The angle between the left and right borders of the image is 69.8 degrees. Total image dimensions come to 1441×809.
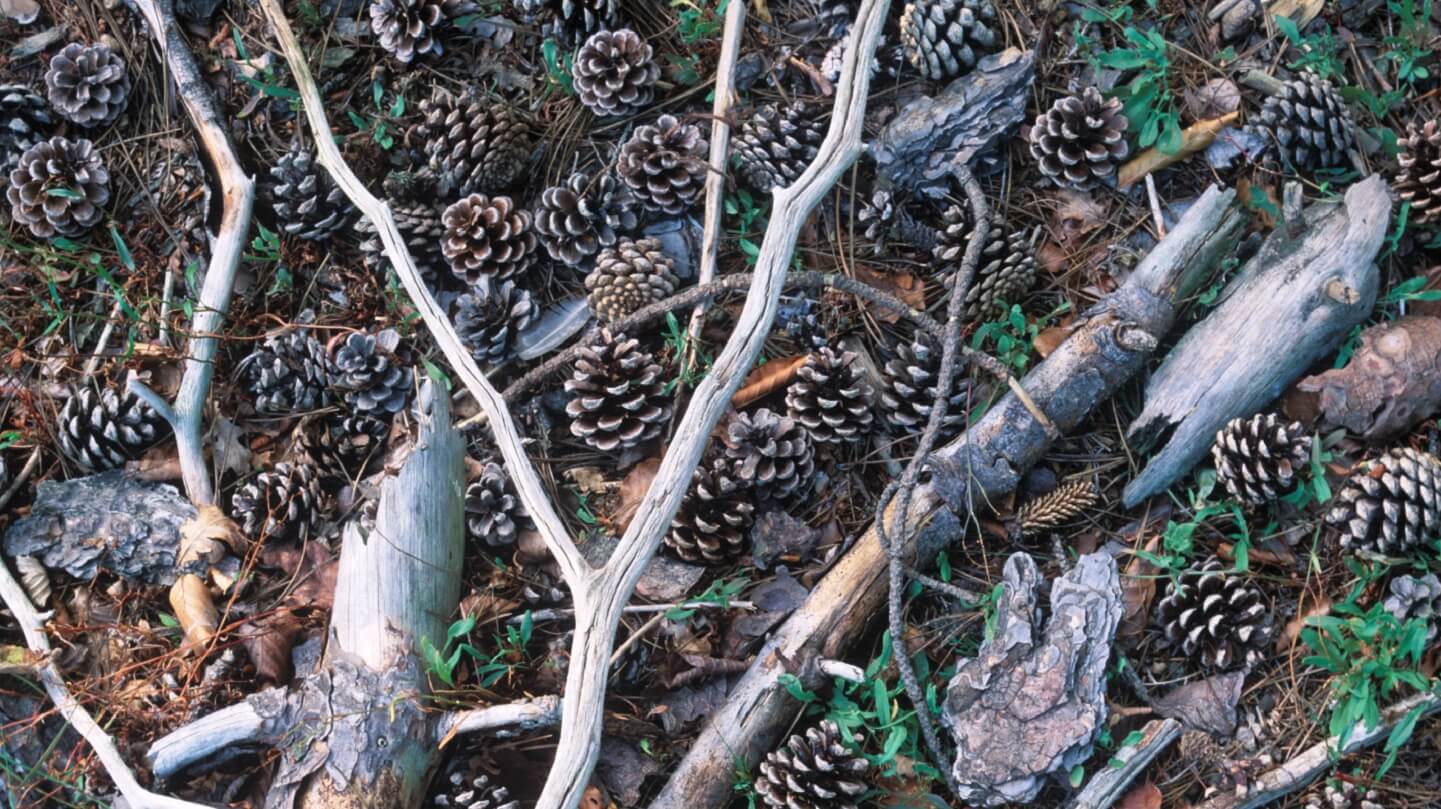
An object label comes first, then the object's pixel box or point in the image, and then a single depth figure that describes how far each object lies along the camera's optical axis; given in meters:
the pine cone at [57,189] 2.94
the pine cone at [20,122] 3.02
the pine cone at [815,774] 2.30
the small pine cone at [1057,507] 2.51
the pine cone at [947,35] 2.79
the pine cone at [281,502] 2.66
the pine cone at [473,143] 2.84
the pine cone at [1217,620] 2.39
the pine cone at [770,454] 2.58
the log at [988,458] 2.42
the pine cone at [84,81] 3.02
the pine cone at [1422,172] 2.57
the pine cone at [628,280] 2.74
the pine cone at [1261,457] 2.42
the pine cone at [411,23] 2.96
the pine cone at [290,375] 2.78
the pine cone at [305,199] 2.88
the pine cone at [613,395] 2.64
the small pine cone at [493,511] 2.64
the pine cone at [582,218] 2.83
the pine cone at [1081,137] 2.73
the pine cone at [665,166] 2.81
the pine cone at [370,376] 2.72
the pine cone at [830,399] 2.61
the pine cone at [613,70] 2.87
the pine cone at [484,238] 2.80
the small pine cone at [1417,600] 2.33
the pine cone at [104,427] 2.73
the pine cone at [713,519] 2.55
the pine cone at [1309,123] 2.66
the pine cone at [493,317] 2.75
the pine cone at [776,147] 2.82
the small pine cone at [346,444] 2.74
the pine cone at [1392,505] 2.35
